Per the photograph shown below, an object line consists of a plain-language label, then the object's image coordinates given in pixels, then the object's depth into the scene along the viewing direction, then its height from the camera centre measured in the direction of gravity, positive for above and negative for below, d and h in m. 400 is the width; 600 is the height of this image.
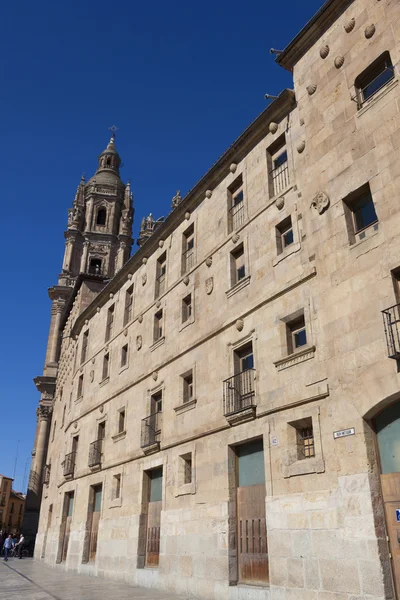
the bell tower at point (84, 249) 51.88 +32.98
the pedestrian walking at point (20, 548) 36.94 -0.84
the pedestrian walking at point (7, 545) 34.33 -0.61
